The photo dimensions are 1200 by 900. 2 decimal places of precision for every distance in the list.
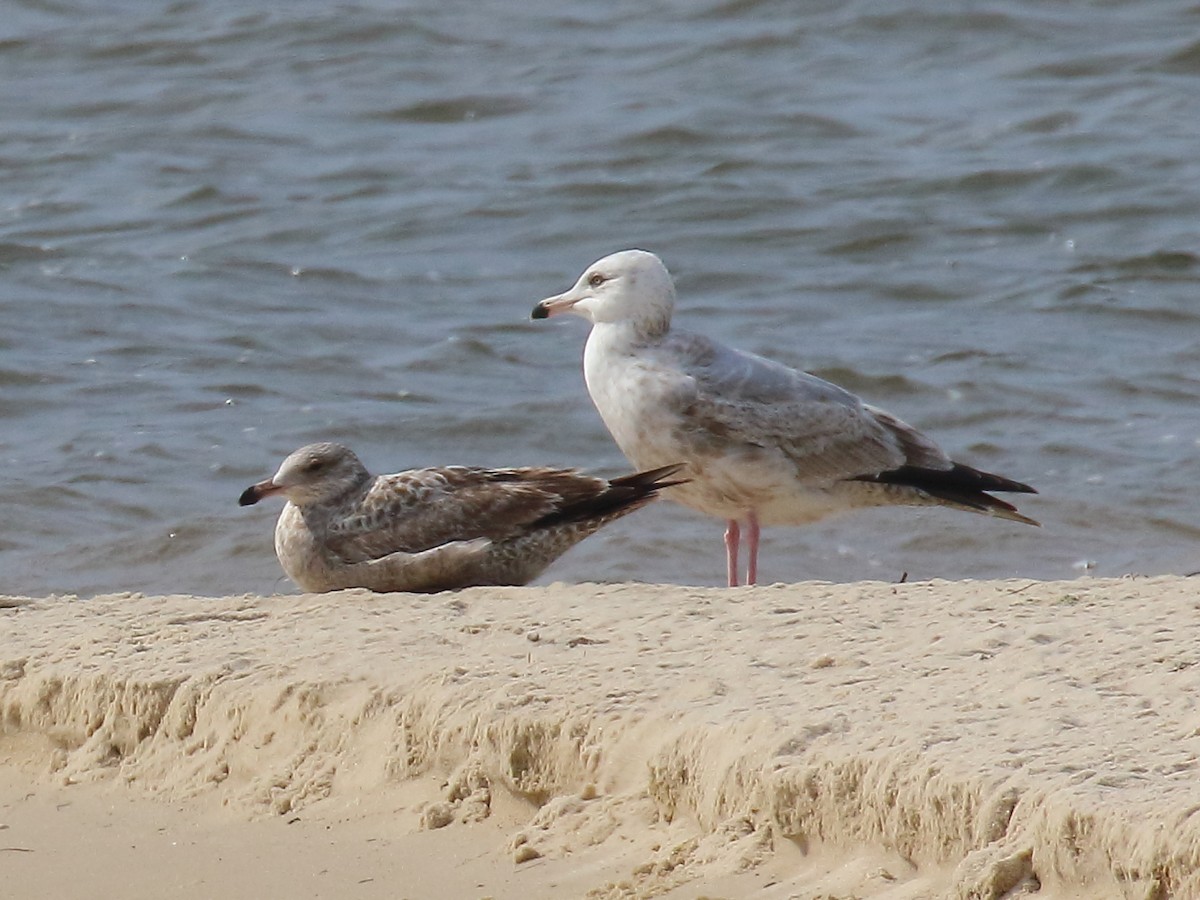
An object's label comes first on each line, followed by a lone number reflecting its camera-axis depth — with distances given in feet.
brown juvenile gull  45.98
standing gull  49.85
